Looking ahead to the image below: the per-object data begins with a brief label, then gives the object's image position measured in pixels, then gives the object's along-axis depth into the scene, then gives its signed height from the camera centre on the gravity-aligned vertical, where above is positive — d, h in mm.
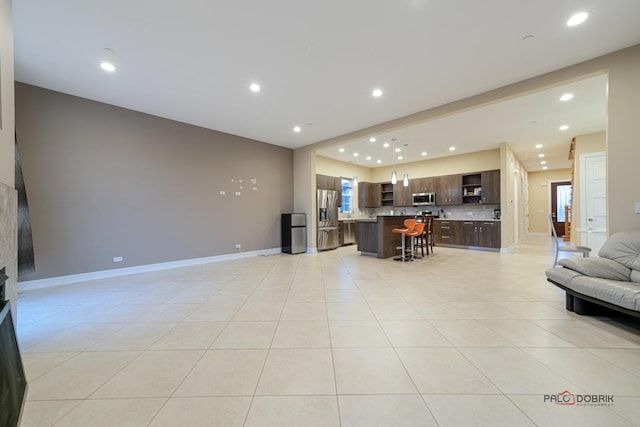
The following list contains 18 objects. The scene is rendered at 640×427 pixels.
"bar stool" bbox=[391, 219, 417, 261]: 5735 -498
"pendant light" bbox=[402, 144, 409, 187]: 6248 +1800
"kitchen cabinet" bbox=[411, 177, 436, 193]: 8578 +865
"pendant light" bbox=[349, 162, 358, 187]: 9852 +1631
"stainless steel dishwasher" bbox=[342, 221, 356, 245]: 8432 -777
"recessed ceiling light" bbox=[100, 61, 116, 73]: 3295 +2037
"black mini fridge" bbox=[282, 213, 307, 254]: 6953 -653
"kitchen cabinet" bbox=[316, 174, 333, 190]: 7761 +911
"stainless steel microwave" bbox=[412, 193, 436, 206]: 8492 +358
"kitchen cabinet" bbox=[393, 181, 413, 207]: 9125 +528
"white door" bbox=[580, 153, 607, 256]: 5258 +138
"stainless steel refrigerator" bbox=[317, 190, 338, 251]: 7422 -296
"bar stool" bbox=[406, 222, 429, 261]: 5809 -539
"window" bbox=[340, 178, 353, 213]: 9352 +585
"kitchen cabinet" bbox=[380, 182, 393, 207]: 9938 +645
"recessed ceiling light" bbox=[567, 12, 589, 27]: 2518 +1998
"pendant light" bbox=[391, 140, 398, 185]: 6362 +1847
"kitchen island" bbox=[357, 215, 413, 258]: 6145 -716
